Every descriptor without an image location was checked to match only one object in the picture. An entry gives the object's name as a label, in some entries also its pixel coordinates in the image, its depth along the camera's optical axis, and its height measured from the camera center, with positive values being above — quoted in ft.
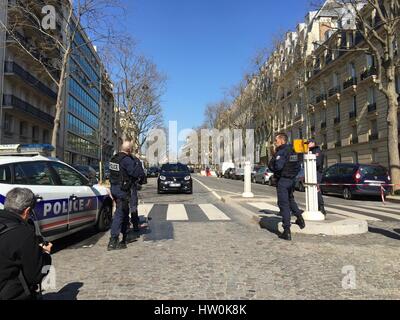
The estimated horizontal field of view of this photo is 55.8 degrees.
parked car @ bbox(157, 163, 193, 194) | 61.98 -0.46
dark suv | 54.24 -0.29
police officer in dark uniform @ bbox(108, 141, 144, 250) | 20.48 -0.40
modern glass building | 157.69 +28.59
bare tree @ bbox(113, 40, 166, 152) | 115.85 +25.29
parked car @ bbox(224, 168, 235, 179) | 159.79 +2.50
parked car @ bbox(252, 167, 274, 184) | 102.61 +0.69
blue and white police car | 17.54 -0.42
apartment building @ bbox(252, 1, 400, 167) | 107.96 +29.67
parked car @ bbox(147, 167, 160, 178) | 167.84 +3.39
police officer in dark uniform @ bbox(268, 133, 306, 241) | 22.35 +0.20
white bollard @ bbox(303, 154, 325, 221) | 25.70 -0.84
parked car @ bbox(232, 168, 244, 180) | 141.98 +1.84
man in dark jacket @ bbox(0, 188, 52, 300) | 7.48 -1.61
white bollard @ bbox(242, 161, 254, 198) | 49.97 -0.14
